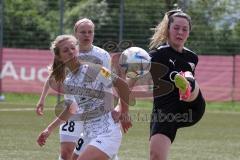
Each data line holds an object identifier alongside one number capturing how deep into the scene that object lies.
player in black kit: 14.86
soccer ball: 16.19
